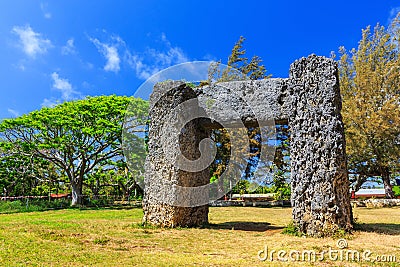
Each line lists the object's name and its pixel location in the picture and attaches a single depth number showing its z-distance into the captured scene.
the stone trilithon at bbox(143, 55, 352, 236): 6.52
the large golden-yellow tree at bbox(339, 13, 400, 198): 18.23
